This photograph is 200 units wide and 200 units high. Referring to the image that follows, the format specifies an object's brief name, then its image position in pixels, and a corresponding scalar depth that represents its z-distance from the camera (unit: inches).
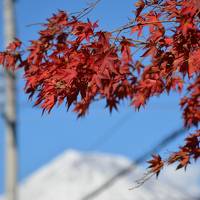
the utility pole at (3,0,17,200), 455.2
